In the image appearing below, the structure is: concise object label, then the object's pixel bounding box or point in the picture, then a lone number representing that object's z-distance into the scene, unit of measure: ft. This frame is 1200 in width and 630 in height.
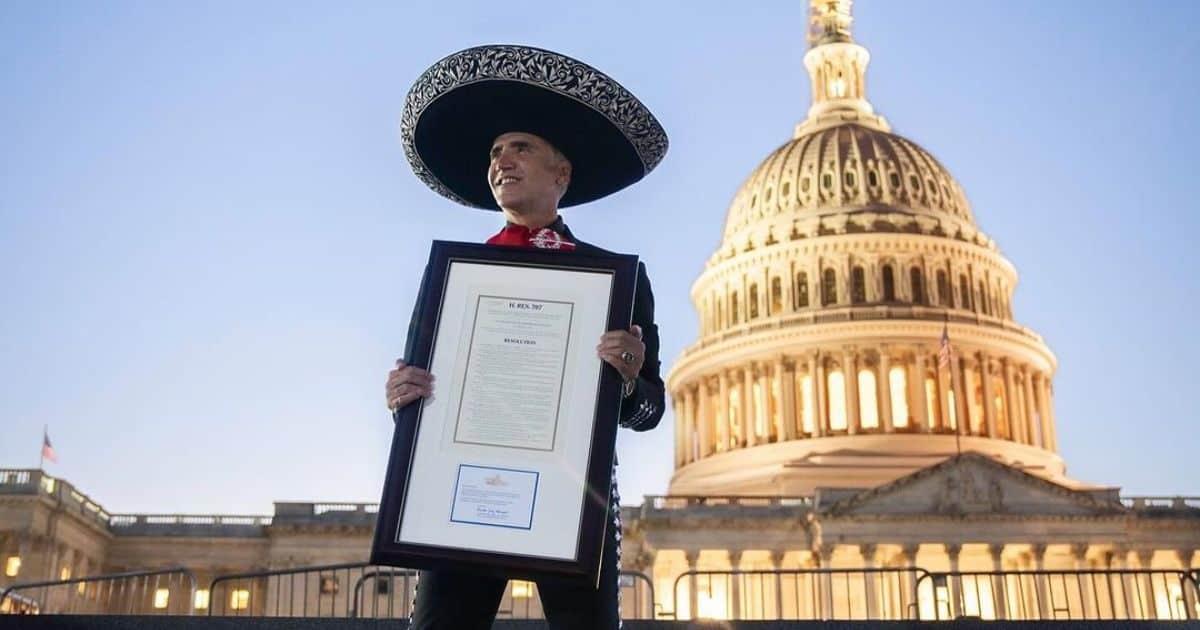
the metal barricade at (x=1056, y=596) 157.09
